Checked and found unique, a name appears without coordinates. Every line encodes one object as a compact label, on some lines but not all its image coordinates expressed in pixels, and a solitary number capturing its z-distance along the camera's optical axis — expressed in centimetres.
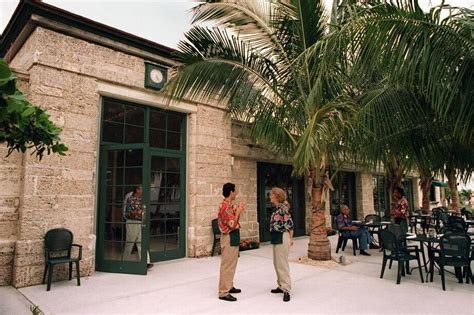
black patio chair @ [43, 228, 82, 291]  496
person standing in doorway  597
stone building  532
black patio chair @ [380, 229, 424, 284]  532
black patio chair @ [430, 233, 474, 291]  499
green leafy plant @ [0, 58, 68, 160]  200
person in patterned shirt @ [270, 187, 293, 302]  447
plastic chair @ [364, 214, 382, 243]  984
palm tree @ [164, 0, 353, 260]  573
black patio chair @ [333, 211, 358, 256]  792
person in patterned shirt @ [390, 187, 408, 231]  806
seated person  786
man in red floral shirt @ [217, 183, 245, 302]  446
